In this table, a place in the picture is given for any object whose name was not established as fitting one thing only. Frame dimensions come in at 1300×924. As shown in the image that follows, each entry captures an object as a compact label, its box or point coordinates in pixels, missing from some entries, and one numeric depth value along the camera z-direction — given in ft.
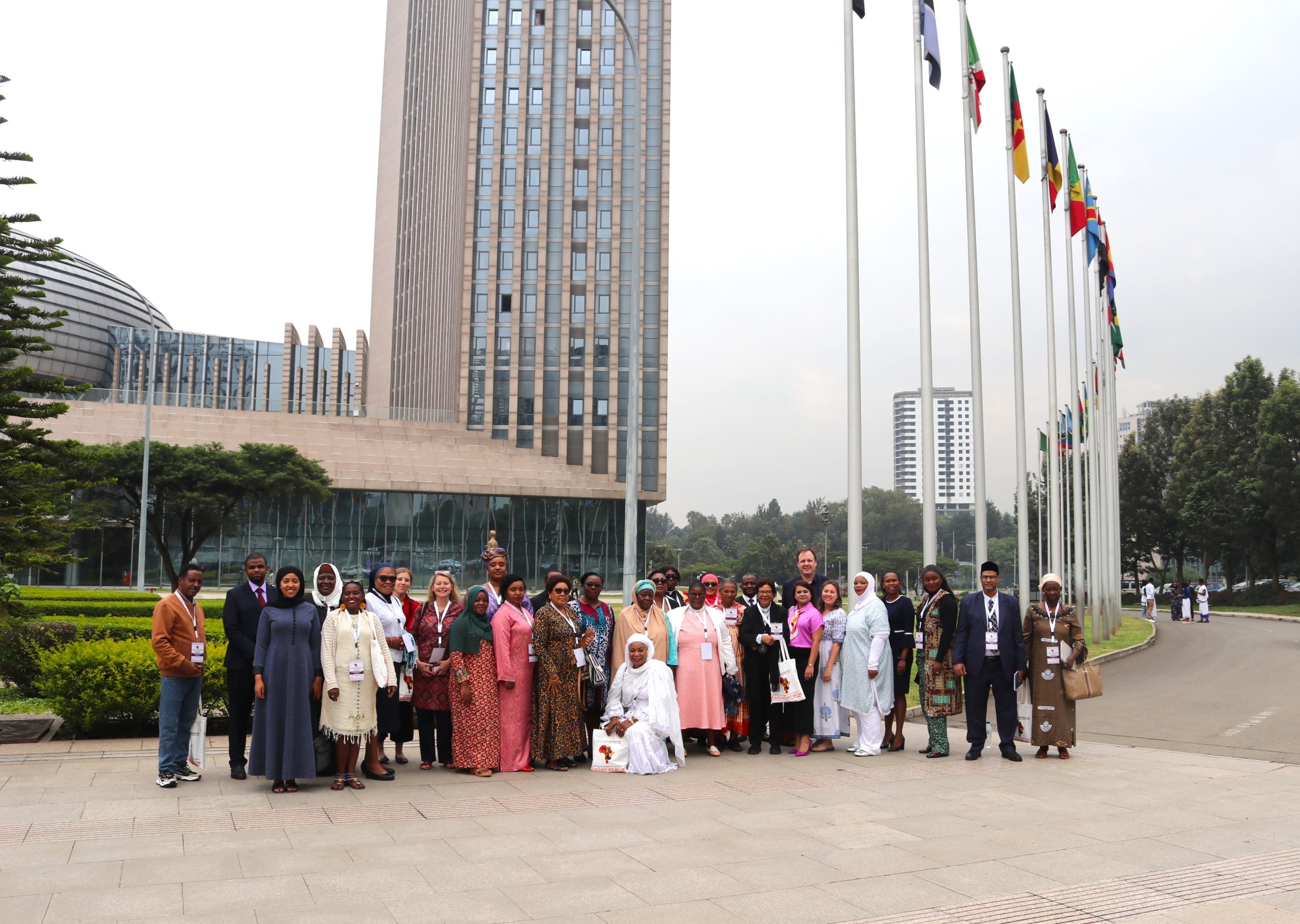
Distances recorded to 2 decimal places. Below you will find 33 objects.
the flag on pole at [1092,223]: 76.33
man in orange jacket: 27.22
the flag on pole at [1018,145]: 57.88
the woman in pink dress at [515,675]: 29.91
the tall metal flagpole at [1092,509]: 88.63
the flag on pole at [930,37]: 49.93
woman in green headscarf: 29.45
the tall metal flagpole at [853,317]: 42.75
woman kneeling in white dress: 30.22
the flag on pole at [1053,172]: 63.21
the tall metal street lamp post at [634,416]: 46.03
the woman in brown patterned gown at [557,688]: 30.22
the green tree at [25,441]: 41.06
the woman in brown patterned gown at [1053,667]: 32.12
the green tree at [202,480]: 126.93
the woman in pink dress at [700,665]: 32.99
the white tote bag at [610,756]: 30.42
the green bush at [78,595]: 78.95
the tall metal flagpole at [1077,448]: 75.42
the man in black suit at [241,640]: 28.09
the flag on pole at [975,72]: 54.08
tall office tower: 182.50
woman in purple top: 33.71
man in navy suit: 32.14
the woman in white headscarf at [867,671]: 33.22
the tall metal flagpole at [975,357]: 50.01
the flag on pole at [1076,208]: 70.15
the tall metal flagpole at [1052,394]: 63.16
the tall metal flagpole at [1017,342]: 56.75
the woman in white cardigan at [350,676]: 27.04
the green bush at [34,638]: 41.55
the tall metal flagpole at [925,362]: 45.11
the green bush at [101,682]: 33.45
